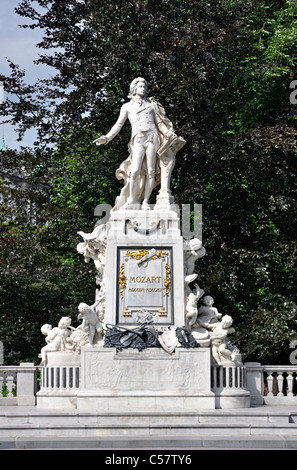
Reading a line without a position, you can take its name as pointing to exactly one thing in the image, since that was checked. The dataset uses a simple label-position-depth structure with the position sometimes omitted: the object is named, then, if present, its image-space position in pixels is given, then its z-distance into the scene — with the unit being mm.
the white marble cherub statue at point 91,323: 18406
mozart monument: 17797
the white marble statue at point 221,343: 18438
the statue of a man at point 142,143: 19484
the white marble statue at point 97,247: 19312
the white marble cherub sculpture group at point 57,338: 18844
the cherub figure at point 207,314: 18891
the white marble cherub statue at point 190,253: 19078
